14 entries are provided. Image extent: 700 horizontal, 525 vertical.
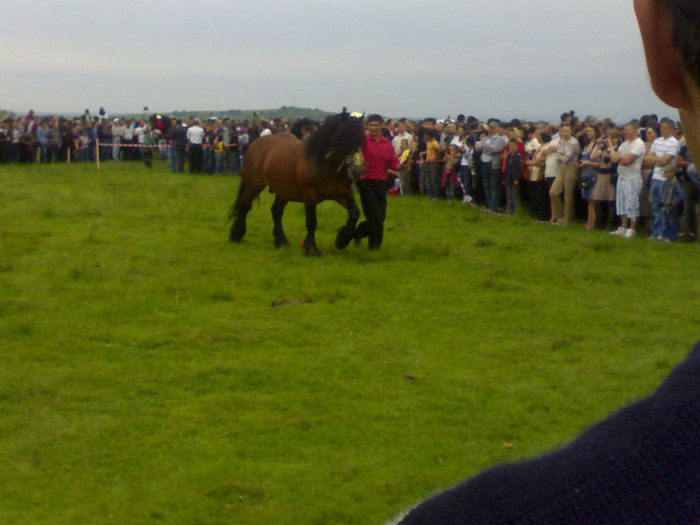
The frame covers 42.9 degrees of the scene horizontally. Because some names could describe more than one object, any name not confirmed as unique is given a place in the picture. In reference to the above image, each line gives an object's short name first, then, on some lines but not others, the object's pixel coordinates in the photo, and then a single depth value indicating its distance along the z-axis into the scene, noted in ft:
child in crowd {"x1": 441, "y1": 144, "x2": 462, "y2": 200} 58.54
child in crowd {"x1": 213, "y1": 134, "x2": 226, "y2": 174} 90.99
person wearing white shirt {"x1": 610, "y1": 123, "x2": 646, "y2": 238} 41.01
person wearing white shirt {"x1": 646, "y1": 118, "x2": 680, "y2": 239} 39.19
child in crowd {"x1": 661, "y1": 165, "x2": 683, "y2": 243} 38.73
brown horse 36.65
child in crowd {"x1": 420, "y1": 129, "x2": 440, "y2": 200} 61.00
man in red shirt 38.78
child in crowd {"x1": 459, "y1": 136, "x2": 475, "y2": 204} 56.70
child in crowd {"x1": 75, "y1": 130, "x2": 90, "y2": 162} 110.93
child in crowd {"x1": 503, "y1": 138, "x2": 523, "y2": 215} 49.93
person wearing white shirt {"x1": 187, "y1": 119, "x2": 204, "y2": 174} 91.78
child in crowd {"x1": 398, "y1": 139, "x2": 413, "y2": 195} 62.75
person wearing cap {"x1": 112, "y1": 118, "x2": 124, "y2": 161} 114.42
